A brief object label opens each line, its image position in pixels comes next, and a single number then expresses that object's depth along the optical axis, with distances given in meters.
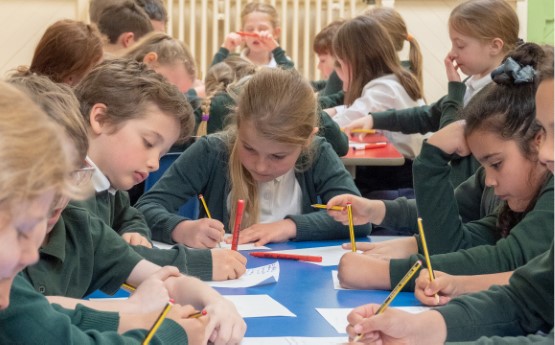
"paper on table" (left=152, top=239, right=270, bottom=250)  2.21
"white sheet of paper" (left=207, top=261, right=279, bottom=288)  1.79
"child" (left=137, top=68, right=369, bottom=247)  2.33
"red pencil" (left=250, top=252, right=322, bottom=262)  2.03
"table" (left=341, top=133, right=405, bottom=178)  3.30
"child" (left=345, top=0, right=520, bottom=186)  3.52
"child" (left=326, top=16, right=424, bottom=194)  4.09
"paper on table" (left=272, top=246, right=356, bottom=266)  2.02
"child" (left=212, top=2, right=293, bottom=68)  5.84
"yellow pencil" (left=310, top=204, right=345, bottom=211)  2.24
